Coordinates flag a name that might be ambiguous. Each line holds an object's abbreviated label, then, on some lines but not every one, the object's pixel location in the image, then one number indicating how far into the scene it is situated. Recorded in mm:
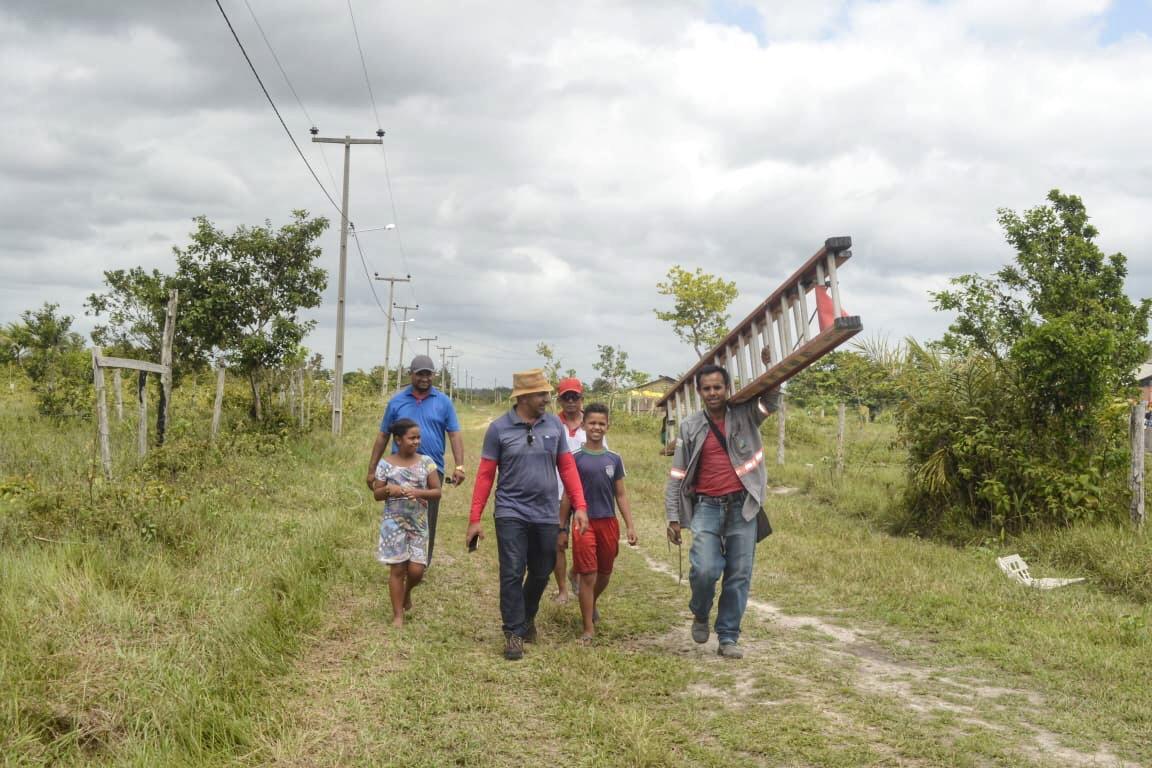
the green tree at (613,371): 43331
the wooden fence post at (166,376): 11016
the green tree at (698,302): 30656
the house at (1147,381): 44672
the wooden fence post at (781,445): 19250
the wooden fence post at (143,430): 10188
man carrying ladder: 5793
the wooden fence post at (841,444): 16266
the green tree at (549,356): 39372
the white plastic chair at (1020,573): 7895
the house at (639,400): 45181
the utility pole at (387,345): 48731
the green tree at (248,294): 17141
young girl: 6191
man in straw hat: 5738
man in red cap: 7068
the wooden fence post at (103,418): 8750
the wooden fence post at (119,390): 11098
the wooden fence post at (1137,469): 9164
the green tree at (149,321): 17375
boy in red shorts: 6191
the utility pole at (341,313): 22781
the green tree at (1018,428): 9719
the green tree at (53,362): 16391
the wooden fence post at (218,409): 13641
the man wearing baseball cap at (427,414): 7012
